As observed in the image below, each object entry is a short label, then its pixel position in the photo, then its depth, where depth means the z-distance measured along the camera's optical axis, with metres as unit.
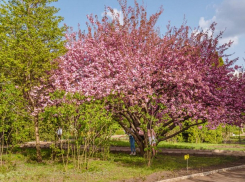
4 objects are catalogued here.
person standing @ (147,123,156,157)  11.93
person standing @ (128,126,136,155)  15.78
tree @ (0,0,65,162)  13.60
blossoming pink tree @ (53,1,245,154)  12.94
